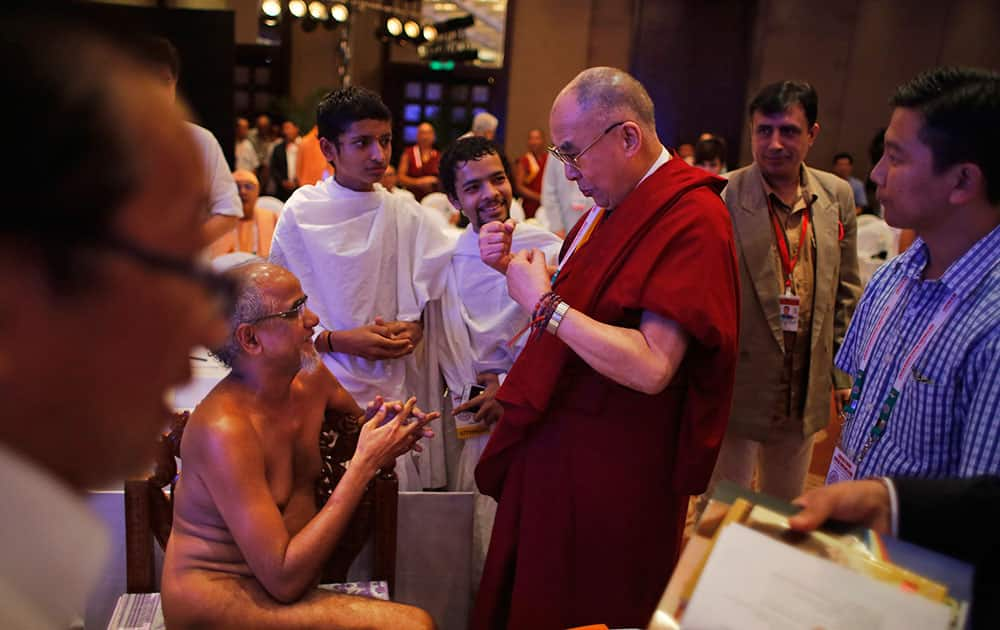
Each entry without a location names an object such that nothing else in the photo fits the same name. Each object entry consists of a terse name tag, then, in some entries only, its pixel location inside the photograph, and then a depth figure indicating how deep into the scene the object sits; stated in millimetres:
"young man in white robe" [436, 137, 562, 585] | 2393
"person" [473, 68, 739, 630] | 1606
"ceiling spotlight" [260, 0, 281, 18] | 9828
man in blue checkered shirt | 1242
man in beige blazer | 2486
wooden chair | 1787
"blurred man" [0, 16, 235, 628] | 448
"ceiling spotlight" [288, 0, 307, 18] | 9672
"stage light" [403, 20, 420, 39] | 10898
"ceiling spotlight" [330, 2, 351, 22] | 9898
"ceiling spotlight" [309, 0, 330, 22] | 9812
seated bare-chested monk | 1556
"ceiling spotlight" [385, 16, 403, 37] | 10625
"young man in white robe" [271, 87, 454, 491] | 2348
